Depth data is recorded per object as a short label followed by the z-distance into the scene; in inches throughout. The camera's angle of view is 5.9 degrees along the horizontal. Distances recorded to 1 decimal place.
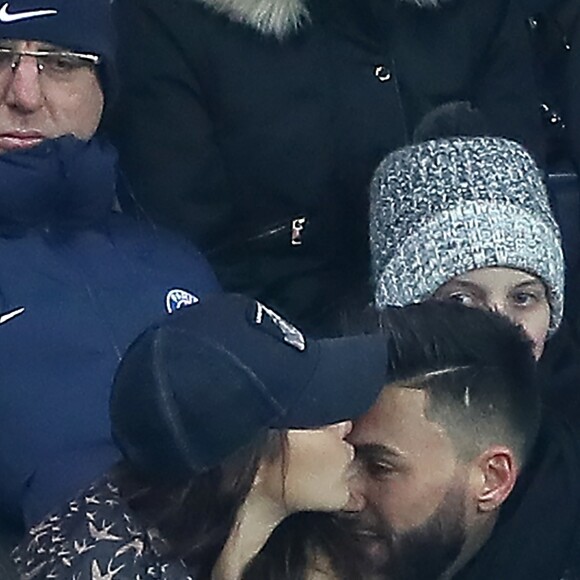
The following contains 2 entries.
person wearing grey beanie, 243.0
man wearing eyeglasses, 235.2
